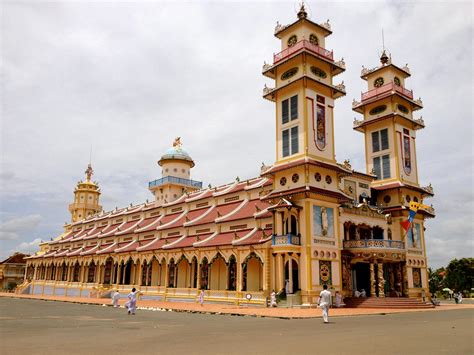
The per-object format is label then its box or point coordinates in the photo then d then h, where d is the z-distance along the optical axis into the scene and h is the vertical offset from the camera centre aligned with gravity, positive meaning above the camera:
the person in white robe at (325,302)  18.55 -0.98
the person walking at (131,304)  23.94 -1.51
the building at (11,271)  87.44 +0.72
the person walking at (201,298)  33.06 -1.56
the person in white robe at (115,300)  32.12 -1.75
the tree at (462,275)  68.25 +0.95
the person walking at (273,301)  30.41 -1.58
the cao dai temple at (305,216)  32.69 +5.47
